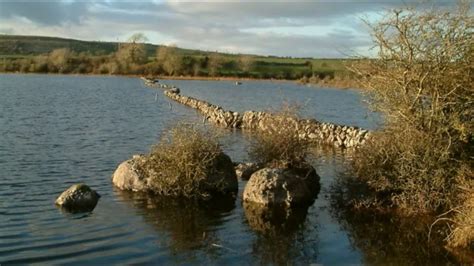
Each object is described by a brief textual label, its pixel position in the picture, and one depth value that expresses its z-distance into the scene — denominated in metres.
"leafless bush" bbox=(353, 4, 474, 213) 16.48
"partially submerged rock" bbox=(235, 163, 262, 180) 21.00
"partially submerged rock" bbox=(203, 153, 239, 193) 18.53
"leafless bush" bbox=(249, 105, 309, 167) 19.94
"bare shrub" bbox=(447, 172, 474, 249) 13.35
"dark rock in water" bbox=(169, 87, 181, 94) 71.35
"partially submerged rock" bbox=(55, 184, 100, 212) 15.94
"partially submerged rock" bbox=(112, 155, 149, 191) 18.41
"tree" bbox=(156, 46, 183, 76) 121.17
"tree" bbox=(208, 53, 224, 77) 124.00
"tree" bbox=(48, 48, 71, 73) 125.44
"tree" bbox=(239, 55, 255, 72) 131.88
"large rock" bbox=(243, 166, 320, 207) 17.41
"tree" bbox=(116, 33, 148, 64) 127.38
